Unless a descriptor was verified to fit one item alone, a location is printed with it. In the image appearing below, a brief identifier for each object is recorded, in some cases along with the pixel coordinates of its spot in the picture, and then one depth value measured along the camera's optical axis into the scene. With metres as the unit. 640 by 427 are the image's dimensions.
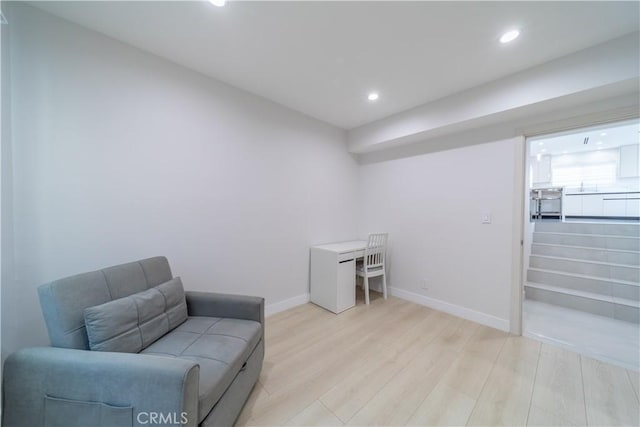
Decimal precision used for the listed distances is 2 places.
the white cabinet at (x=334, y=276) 2.82
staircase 2.75
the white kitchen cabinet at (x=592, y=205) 6.28
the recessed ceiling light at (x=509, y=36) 1.63
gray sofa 0.96
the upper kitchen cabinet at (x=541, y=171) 7.05
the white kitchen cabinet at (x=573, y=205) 6.65
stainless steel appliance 6.07
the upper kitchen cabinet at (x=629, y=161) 6.11
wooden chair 3.07
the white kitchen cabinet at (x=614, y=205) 5.88
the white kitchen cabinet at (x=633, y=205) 5.61
